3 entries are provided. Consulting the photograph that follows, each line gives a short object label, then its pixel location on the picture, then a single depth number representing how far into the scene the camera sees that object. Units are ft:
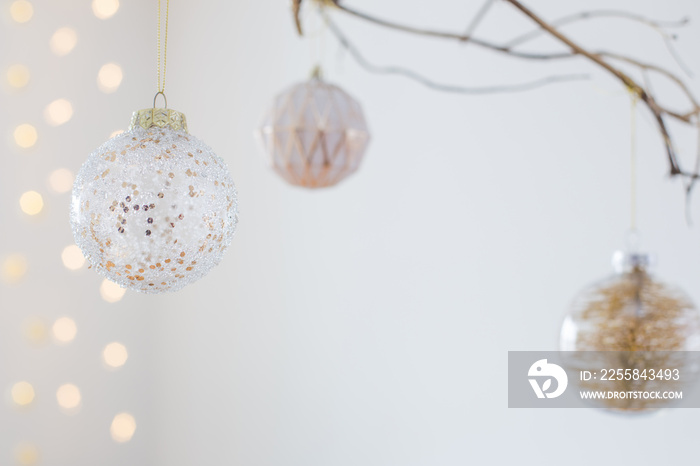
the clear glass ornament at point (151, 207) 3.52
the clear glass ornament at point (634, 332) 2.93
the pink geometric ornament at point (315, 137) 3.02
